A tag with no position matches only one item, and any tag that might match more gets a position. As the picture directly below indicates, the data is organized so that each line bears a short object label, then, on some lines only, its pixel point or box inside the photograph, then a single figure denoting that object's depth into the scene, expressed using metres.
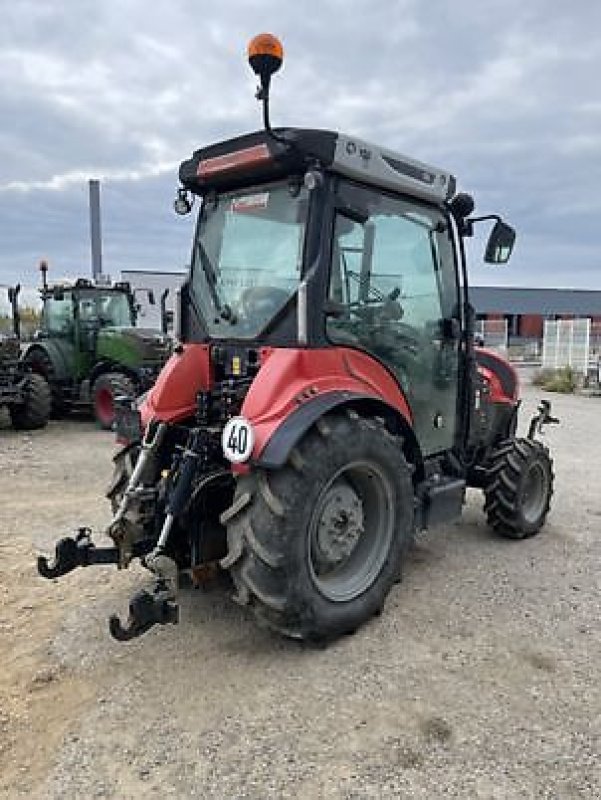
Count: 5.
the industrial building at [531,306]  47.06
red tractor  3.11
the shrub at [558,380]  17.94
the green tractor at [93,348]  10.47
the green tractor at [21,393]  10.02
